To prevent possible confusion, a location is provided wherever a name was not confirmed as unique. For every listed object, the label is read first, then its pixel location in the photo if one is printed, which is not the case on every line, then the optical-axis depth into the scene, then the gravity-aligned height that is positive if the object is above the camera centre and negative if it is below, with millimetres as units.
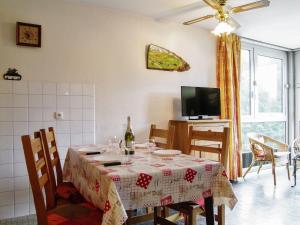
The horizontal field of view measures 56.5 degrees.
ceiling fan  2459 +951
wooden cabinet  3629 -187
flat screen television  3824 +168
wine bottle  2100 -210
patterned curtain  4367 +376
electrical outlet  3102 -15
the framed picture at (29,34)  2893 +837
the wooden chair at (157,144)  2316 -264
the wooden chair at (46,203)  1467 -530
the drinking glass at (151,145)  2318 -265
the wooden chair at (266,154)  4254 -646
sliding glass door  5117 +411
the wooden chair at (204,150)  1911 -322
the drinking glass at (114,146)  2291 -293
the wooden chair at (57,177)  1933 -524
